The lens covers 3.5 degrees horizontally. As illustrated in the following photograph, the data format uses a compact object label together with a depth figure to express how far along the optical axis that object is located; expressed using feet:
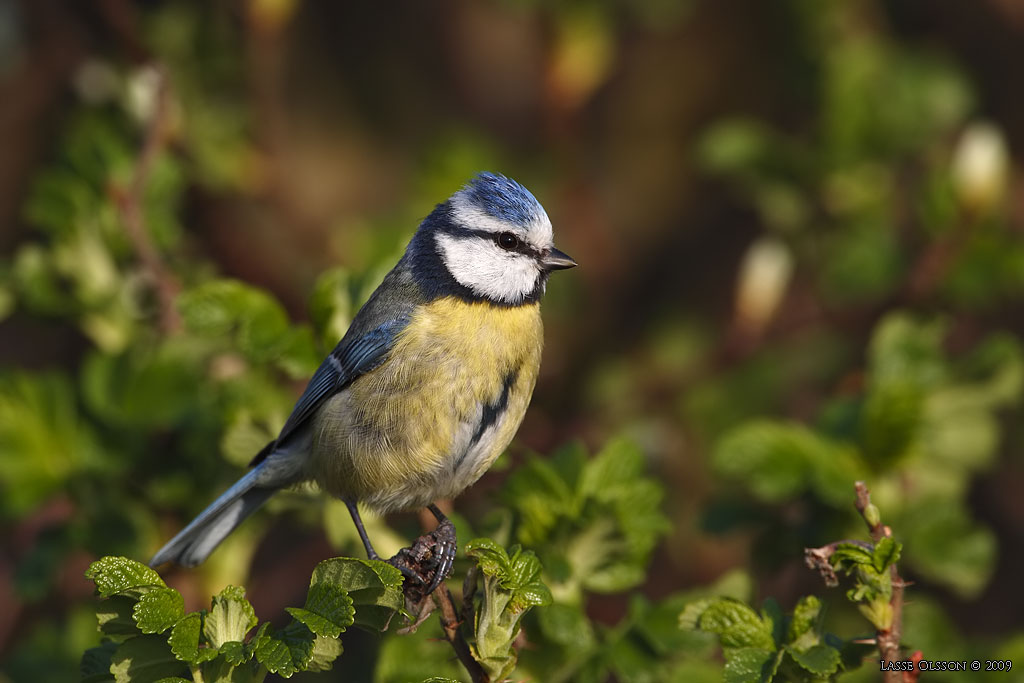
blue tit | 11.15
